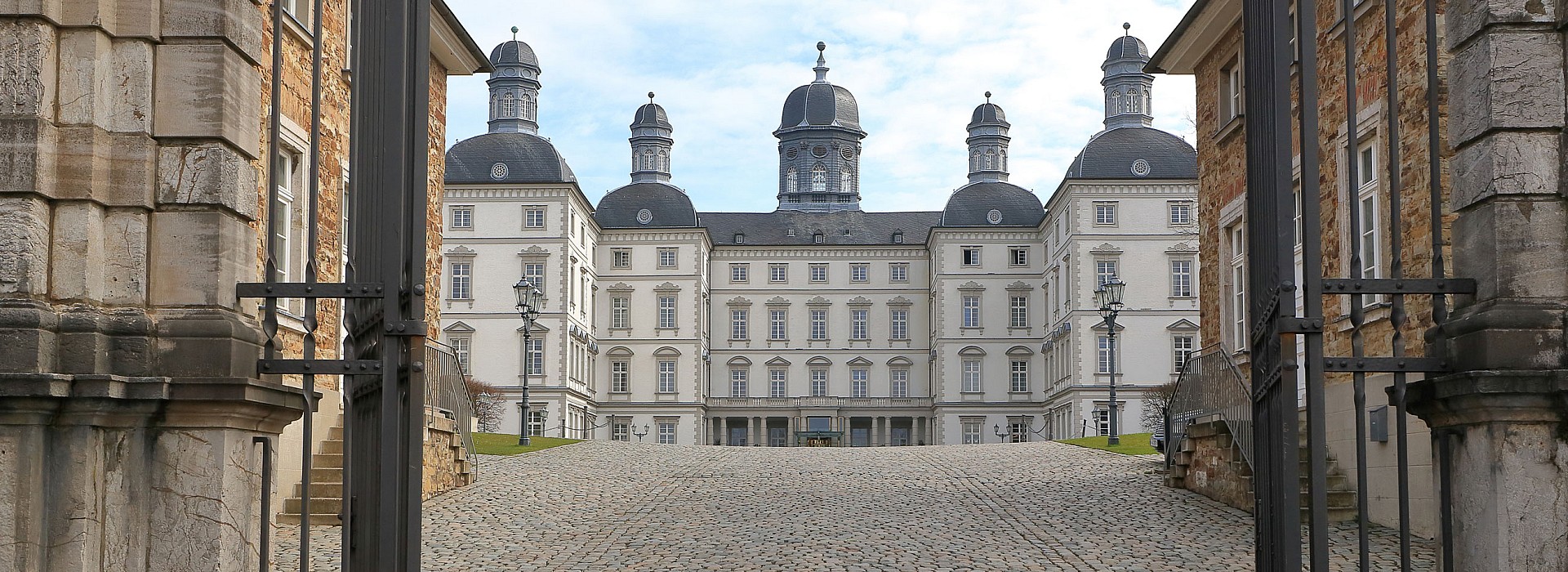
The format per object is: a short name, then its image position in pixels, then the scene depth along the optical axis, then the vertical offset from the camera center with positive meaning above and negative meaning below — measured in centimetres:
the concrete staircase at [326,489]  1401 -96
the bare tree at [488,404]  4703 -58
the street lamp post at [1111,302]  2845 +156
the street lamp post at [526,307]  2894 +148
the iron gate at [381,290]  528 +33
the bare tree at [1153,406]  4895 -69
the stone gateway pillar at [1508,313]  505 +25
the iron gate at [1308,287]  511 +34
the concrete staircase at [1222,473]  1391 -87
